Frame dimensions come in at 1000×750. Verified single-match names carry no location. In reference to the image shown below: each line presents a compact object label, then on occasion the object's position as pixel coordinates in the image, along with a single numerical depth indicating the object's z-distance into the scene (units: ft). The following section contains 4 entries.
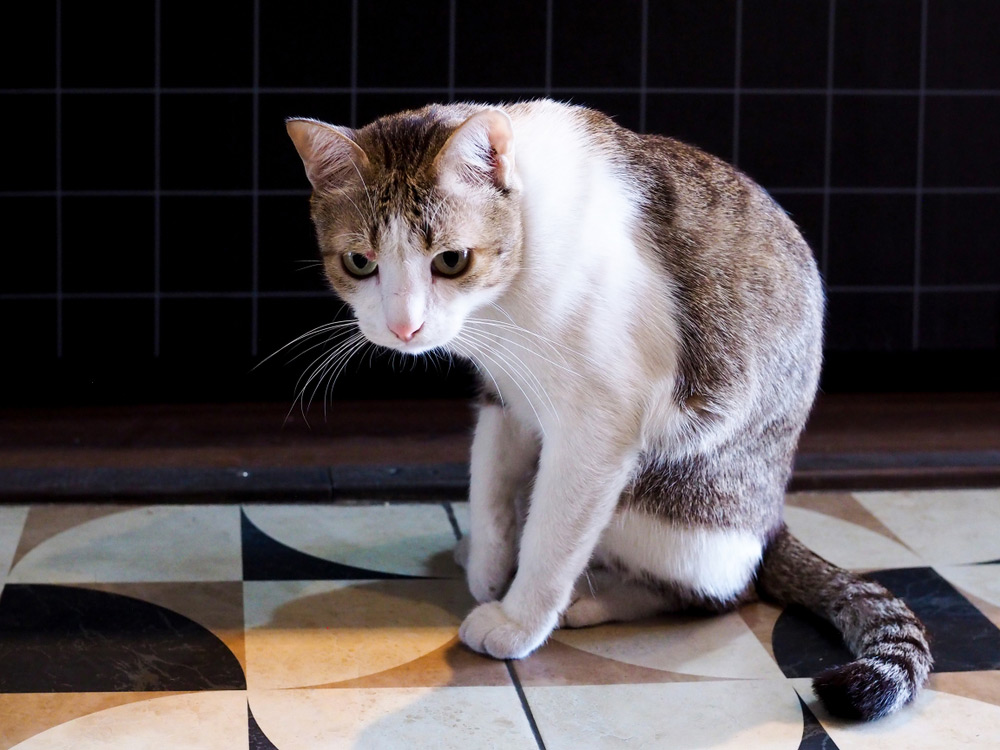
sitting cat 2.60
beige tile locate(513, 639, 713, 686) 2.74
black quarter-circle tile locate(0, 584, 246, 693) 2.68
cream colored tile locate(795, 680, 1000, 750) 2.58
